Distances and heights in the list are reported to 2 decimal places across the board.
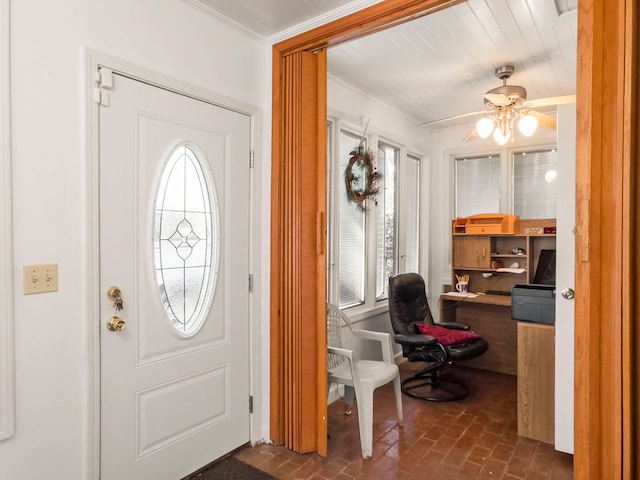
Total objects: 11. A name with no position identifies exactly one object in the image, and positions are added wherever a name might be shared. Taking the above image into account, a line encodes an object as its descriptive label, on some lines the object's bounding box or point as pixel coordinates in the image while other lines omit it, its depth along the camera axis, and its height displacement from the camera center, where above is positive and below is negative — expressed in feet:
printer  9.05 -1.44
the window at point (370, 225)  11.44 +0.39
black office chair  11.04 -2.75
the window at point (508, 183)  14.49 +1.98
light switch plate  5.39 -0.54
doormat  7.45 -4.25
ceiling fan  9.85 +3.09
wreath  11.93 +1.74
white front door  6.35 -0.74
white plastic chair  8.38 -2.97
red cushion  11.25 -2.68
